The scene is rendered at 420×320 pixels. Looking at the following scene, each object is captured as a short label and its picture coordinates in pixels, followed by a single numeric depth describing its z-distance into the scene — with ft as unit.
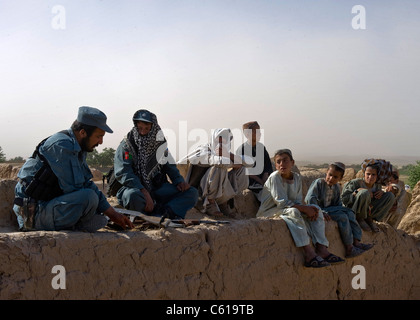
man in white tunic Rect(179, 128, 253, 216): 22.16
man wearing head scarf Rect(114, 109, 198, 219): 18.07
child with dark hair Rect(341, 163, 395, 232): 20.29
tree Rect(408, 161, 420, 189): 67.00
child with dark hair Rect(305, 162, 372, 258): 19.07
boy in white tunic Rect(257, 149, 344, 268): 17.01
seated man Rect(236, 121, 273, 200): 24.16
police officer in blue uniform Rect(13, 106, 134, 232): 12.98
